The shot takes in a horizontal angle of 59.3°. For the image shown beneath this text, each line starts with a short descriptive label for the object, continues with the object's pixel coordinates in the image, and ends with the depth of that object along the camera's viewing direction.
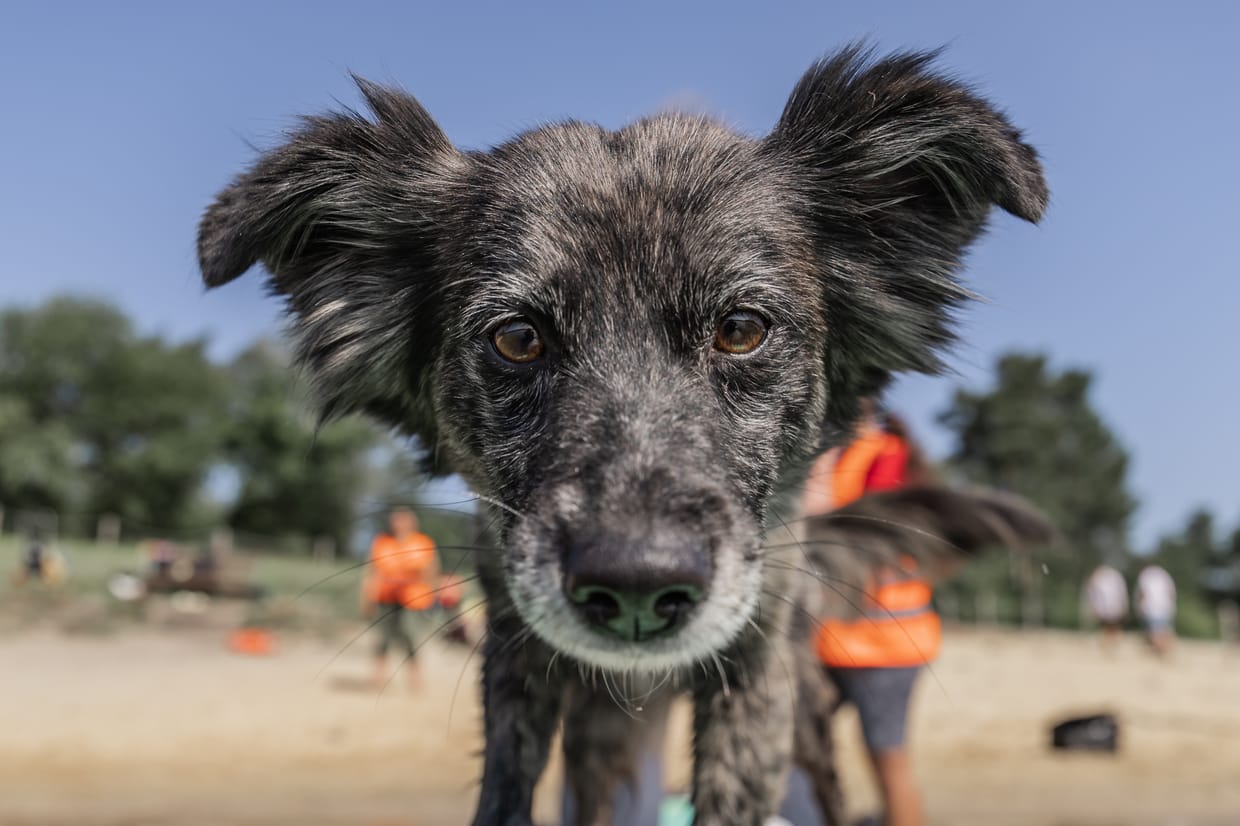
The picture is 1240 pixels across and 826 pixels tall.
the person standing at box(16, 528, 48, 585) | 27.23
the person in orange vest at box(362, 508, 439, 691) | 11.45
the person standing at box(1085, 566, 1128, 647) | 24.92
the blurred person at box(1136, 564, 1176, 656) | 22.25
